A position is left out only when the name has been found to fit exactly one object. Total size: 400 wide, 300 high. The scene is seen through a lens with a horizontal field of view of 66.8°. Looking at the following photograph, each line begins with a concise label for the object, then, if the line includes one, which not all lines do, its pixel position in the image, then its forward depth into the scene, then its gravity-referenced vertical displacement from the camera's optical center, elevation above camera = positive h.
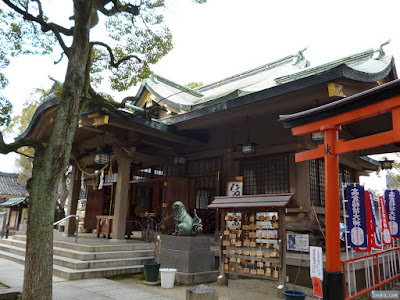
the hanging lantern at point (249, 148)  9.93 +1.96
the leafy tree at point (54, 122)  4.62 +1.35
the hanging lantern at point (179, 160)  12.44 +1.87
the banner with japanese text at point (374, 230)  6.80 -0.36
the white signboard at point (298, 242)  8.38 -0.86
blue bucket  5.40 -1.50
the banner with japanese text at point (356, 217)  6.45 -0.09
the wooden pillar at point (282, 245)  6.60 -0.76
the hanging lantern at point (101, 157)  11.38 +1.73
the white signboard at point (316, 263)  5.41 -0.91
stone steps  7.73 -1.54
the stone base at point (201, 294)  4.11 -1.16
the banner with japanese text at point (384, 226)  7.74 -0.31
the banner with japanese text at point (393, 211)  8.26 +0.09
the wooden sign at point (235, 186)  10.62 +0.79
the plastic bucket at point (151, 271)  7.64 -1.63
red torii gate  4.97 +1.14
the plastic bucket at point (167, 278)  7.21 -1.69
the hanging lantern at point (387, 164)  14.20 +2.31
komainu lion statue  8.19 -0.43
